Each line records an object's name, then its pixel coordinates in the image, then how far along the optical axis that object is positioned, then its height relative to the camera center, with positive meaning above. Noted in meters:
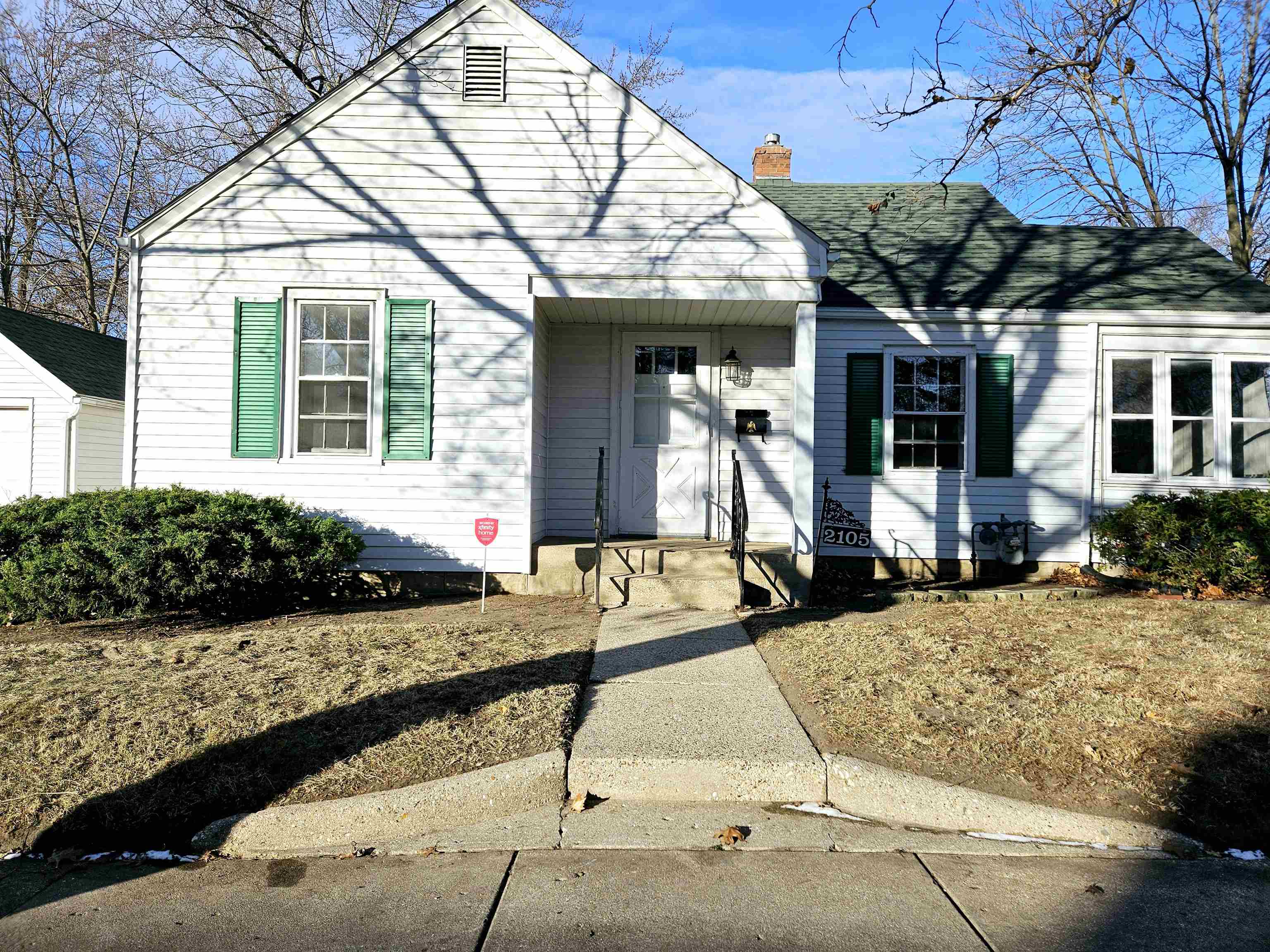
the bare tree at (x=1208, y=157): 16.73 +7.83
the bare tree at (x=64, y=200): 22.64 +8.22
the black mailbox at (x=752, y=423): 10.14 +0.89
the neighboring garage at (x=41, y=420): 15.27 +1.26
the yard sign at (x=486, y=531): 7.89 -0.31
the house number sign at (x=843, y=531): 10.34 -0.36
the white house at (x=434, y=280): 8.91 +2.22
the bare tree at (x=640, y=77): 19.39 +9.46
